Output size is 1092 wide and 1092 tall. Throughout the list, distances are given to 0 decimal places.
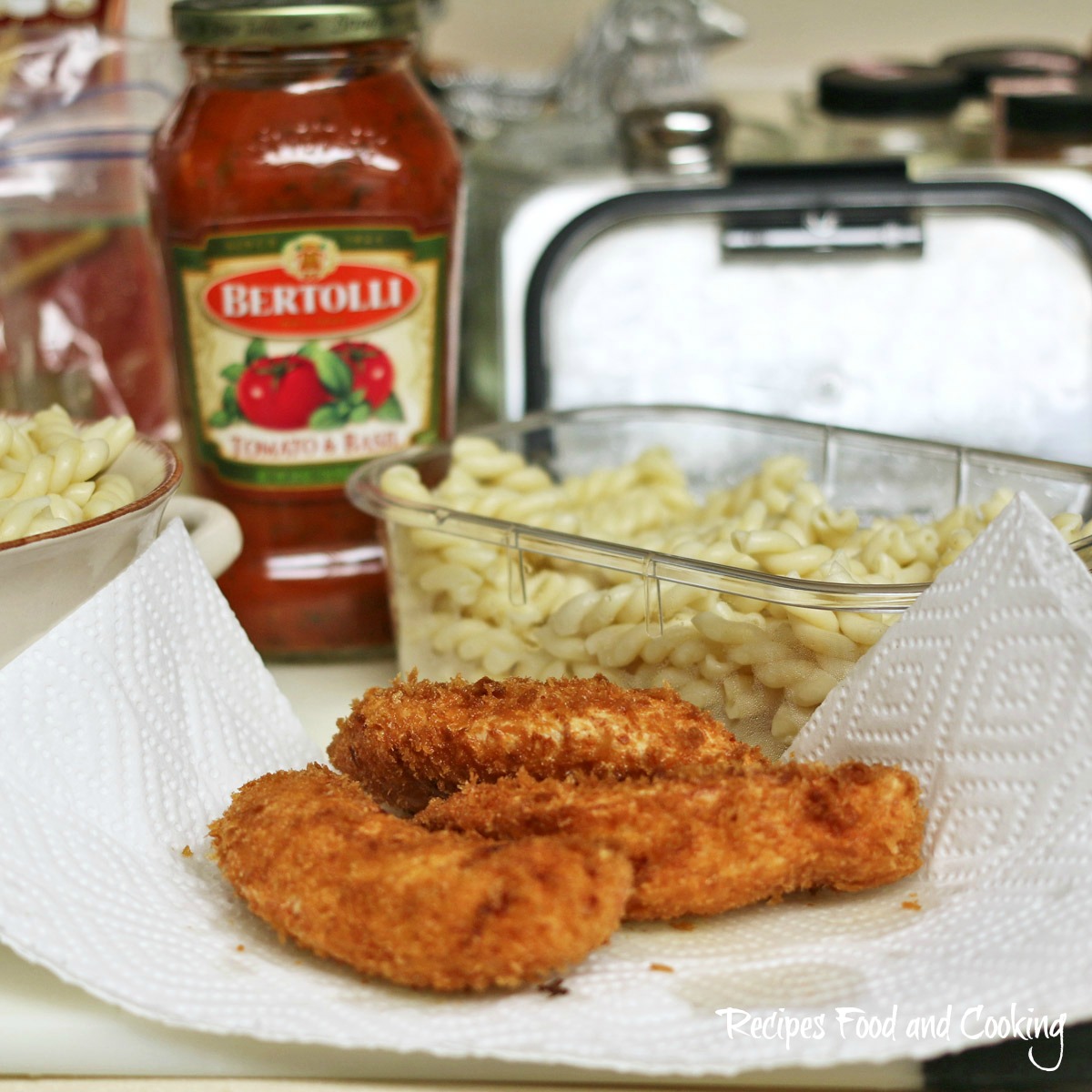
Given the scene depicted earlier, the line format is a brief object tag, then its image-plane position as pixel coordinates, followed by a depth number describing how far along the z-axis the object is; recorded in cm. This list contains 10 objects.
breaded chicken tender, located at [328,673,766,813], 48
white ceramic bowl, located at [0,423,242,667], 49
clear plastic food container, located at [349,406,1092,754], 50
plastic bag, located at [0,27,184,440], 73
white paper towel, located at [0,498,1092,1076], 42
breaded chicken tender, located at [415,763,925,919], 45
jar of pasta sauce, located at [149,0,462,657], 57
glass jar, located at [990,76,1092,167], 68
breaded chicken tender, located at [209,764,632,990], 43
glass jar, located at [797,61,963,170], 75
